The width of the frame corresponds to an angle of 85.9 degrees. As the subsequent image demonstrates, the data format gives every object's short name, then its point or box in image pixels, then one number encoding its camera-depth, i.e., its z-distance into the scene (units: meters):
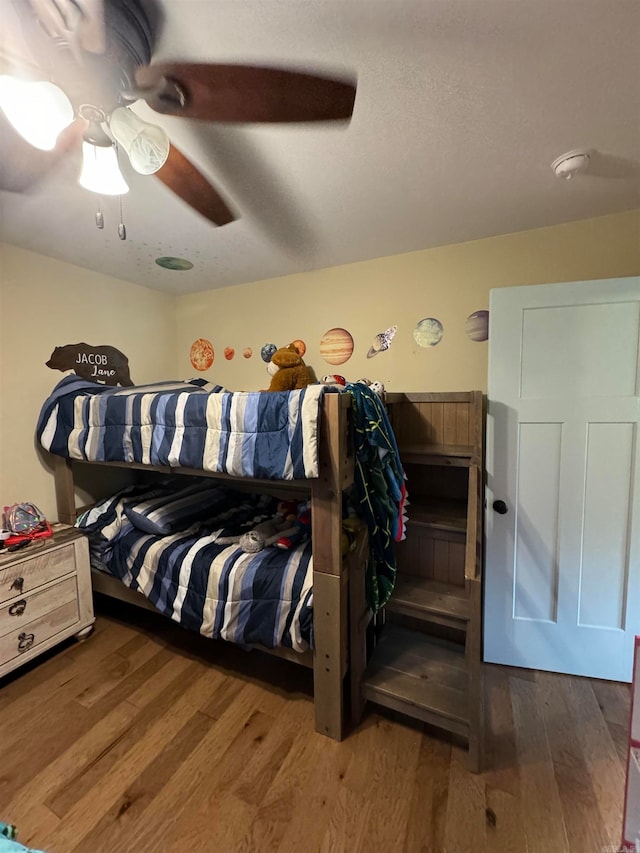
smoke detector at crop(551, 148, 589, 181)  1.26
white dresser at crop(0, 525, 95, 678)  1.70
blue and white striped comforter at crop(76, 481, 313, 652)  1.53
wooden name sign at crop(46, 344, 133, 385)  2.24
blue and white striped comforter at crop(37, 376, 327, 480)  1.32
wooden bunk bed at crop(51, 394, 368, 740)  1.33
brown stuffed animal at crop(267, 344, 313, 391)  2.07
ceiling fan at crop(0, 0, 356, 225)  0.76
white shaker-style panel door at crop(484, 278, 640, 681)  1.65
